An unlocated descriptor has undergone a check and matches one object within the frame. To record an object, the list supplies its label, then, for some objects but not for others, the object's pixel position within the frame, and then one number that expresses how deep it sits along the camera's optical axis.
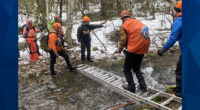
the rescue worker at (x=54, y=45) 6.64
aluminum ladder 4.69
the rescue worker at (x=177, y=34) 4.12
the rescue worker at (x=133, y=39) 4.61
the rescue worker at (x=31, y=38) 9.23
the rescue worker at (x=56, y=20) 8.43
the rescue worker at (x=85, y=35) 7.97
